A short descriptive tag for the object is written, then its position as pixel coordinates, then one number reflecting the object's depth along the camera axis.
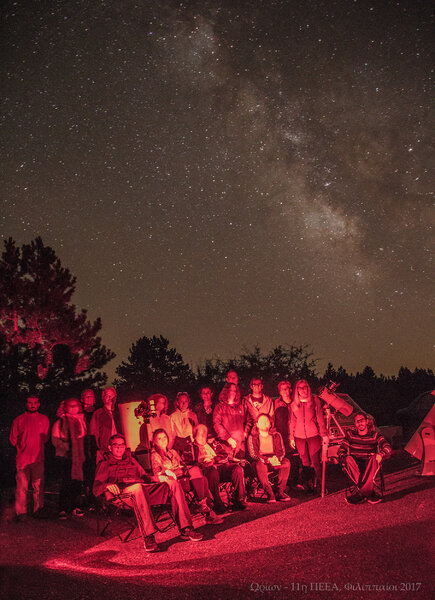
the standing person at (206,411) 8.02
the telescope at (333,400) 8.59
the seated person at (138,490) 5.57
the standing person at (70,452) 7.17
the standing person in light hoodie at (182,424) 7.40
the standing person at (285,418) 8.35
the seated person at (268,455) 7.38
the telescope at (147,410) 7.59
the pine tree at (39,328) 21.11
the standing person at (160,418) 7.42
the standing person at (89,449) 7.70
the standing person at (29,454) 7.08
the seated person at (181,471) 6.41
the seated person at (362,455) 6.84
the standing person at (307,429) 7.91
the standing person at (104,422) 7.51
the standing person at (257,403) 8.01
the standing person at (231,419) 7.69
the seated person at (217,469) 6.85
